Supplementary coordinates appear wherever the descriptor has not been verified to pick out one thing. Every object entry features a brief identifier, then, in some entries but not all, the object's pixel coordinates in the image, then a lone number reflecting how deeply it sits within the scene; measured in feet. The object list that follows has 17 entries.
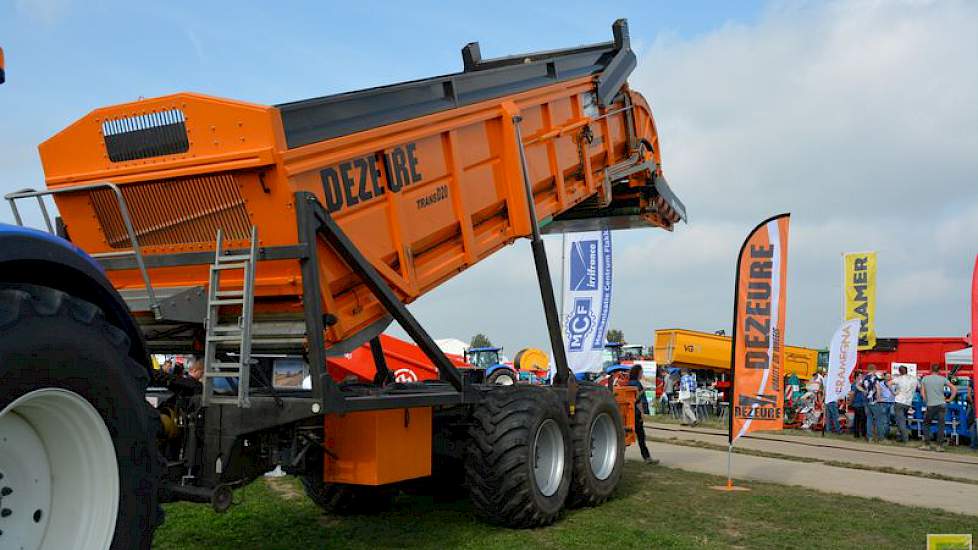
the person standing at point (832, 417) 72.33
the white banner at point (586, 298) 66.08
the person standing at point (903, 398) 64.03
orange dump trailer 17.97
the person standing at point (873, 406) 66.33
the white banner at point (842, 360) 66.74
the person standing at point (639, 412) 41.81
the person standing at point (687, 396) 82.48
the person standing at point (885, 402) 66.28
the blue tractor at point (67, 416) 11.16
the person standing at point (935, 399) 59.93
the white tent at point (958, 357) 72.16
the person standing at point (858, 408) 68.13
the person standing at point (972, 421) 60.63
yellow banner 83.25
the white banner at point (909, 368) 76.94
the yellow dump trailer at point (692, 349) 108.78
